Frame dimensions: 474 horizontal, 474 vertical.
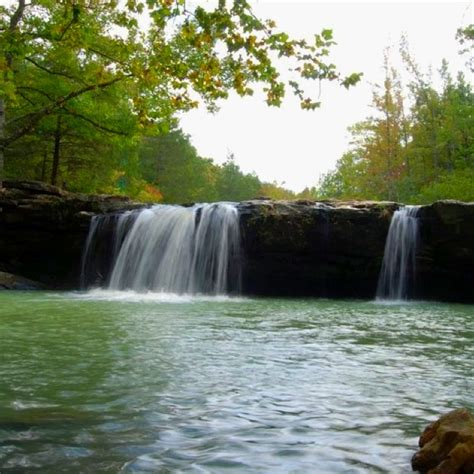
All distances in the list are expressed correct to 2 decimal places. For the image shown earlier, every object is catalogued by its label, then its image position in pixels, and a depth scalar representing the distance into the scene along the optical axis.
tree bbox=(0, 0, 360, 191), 4.61
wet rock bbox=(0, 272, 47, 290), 18.39
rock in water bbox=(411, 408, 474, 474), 2.58
